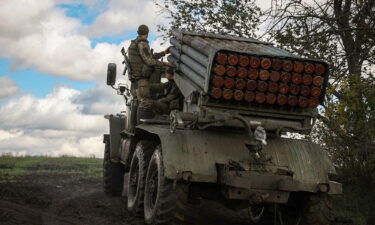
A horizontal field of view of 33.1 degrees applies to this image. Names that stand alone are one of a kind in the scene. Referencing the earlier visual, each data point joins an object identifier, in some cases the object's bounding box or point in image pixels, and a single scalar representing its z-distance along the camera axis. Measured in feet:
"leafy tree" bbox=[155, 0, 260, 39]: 55.72
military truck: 28.78
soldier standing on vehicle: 38.37
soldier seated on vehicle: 36.88
